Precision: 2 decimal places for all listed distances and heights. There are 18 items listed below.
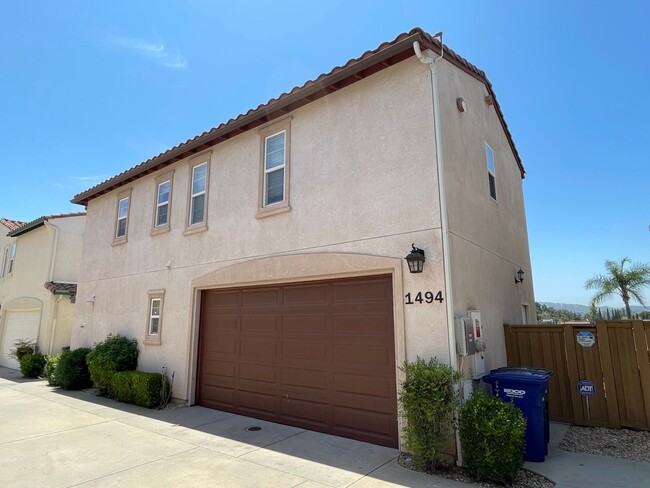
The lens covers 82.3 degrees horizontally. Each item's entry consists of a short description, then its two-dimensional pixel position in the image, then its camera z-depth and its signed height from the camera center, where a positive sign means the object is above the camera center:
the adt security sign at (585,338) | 7.01 -0.36
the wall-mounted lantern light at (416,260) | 5.84 +0.93
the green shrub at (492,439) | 4.61 -1.48
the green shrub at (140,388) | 9.25 -1.67
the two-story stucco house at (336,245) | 6.23 +1.54
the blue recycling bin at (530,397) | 5.43 -1.16
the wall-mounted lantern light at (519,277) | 9.85 +1.13
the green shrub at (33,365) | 14.45 -1.66
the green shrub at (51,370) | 12.28 -1.63
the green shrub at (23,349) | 16.72 -1.21
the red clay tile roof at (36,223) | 18.00 +4.79
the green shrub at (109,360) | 10.58 -1.10
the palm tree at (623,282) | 22.33 +2.22
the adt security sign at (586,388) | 6.88 -1.26
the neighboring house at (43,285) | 16.95 +1.78
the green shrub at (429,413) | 5.03 -1.24
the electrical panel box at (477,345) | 6.02 -0.40
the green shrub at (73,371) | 11.73 -1.54
